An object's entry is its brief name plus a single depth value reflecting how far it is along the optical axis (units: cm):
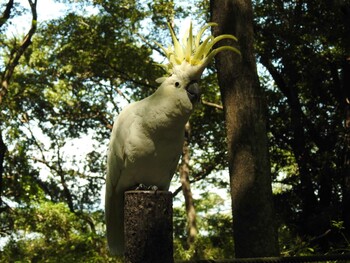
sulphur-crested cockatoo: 203
